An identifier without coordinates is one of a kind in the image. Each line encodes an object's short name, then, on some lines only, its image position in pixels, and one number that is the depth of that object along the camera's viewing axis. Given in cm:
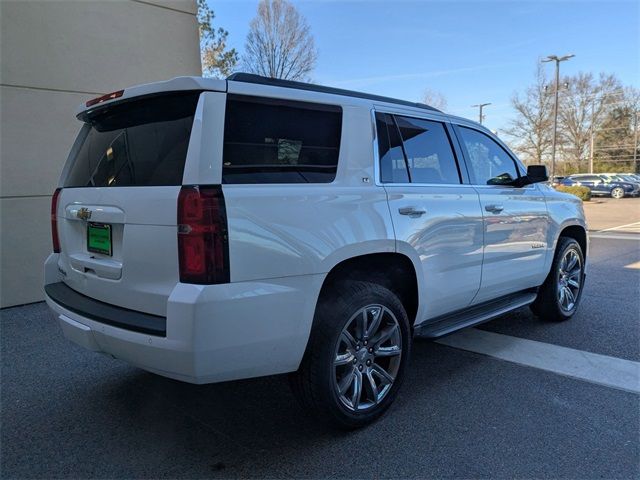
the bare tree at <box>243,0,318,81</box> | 1966
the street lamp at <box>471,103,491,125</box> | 4794
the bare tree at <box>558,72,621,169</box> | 4884
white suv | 225
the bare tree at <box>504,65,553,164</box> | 4166
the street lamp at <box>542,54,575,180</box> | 2785
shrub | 2859
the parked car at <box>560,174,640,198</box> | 3209
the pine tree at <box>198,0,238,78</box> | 1852
